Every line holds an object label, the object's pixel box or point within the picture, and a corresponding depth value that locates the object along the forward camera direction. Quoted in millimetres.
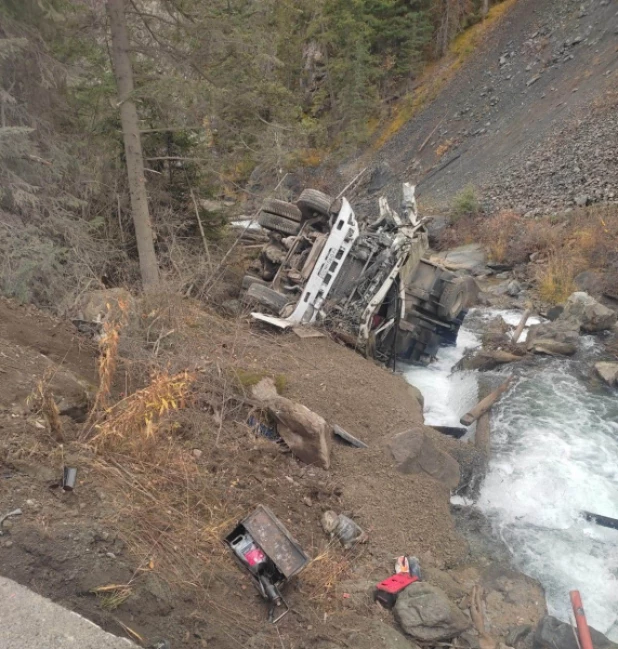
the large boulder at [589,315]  9469
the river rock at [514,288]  12242
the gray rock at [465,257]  14188
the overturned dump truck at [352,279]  7902
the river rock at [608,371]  7785
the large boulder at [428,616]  3346
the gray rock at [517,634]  3724
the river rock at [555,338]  8781
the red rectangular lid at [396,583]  3607
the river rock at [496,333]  9617
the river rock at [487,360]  8852
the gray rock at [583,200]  13336
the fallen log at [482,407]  7109
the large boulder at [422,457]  5168
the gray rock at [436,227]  16359
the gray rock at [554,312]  10541
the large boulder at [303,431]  4762
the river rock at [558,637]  3725
